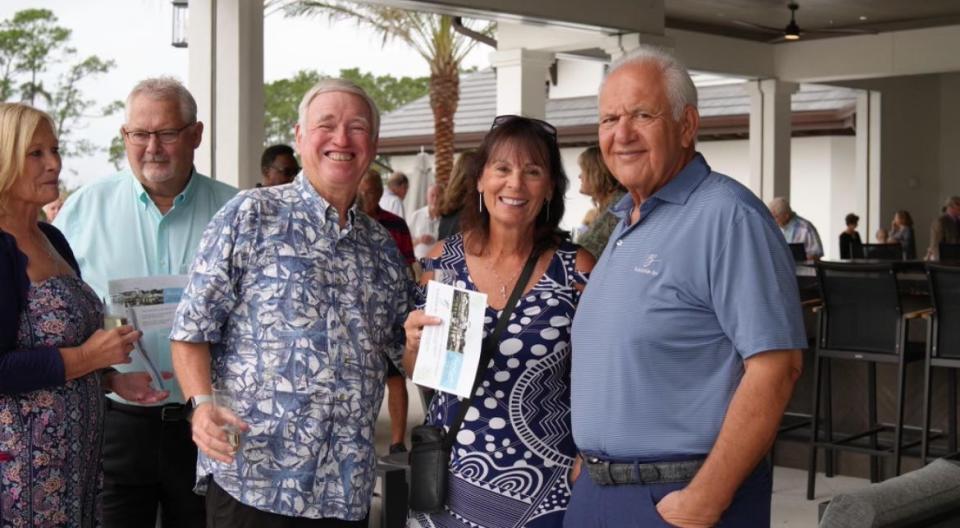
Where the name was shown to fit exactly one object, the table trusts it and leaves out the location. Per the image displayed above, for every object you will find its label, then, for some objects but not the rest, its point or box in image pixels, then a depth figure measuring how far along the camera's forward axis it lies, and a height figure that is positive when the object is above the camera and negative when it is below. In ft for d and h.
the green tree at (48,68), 80.66 +12.18
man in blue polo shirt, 7.47 -0.58
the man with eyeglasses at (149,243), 10.94 -0.01
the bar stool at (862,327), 21.34 -1.51
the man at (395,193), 46.88 +2.02
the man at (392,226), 20.40 +0.37
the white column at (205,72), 29.60 +4.31
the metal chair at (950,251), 41.54 -0.17
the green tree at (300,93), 142.51 +18.77
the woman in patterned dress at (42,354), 9.18 -0.89
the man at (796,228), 45.14 +0.68
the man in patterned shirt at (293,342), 8.66 -0.74
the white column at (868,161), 73.82 +5.36
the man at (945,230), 56.54 +0.78
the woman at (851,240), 49.11 +0.23
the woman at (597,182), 19.08 +1.02
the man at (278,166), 23.80 +1.57
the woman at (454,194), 20.07 +0.85
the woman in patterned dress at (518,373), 9.46 -1.04
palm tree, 73.56 +12.72
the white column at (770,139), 61.21 +5.60
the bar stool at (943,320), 20.49 -1.29
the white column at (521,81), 45.19 +6.31
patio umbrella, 59.57 +3.20
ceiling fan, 47.80 +9.98
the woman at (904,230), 65.82 +0.90
